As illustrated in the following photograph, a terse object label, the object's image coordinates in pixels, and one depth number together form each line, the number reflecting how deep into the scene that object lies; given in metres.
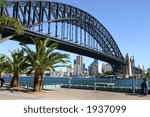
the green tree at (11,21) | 13.34
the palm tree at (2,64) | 21.56
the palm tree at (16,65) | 18.73
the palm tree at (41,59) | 16.20
